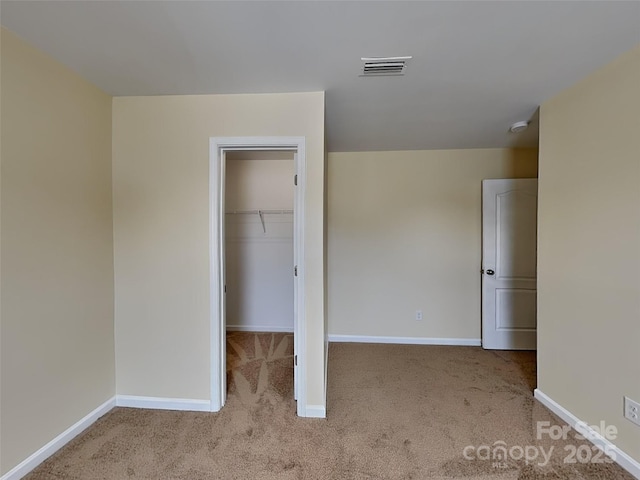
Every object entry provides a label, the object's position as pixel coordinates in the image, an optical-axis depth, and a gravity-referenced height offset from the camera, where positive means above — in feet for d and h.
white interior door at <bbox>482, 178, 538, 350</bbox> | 10.36 -1.02
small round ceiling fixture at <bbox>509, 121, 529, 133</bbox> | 8.32 +3.38
